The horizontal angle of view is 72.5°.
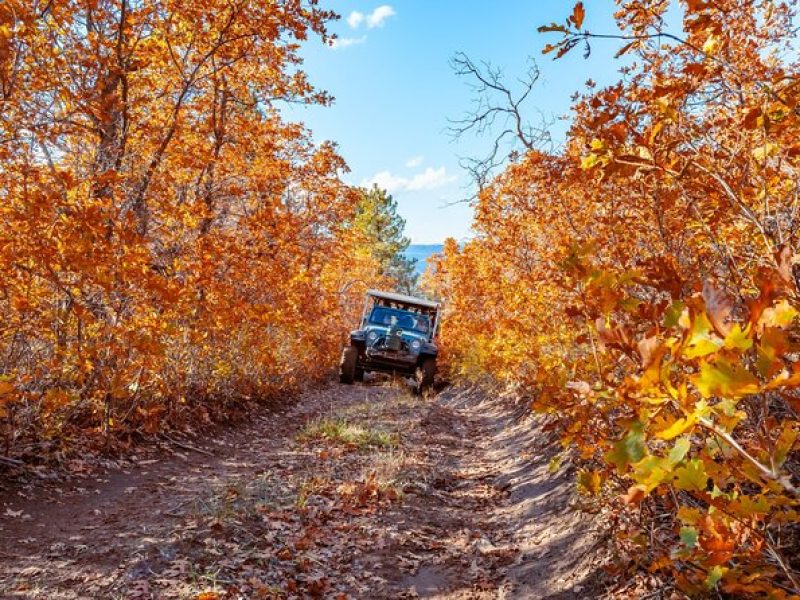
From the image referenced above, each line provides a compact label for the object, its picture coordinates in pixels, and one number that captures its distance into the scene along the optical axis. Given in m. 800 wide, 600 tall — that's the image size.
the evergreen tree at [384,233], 38.12
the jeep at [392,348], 14.59
